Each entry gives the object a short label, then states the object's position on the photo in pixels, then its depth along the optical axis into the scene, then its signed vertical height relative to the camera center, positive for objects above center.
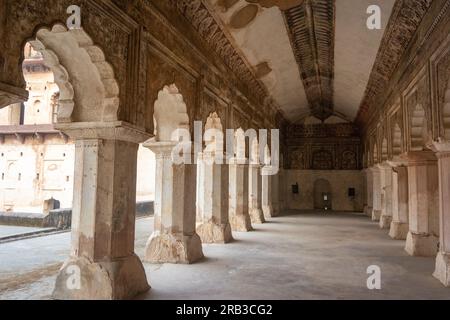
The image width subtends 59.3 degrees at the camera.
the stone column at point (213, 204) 9.75 -0.38
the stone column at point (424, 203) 8.56 -0.29
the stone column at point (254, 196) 14.73 -0.27
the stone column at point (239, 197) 12.34 -0.26
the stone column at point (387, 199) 13.66 -0.33
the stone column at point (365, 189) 20.33 +0.04
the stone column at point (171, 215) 7.31 -0.51
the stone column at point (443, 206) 6.34 -0.27
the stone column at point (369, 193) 18.83 -0.16
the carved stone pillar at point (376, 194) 16.48 -0.18
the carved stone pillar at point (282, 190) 20.78 -0.05
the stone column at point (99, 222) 4.98 -0.44
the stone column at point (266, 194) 17.06 -0.22
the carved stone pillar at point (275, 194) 18.53 -0.24
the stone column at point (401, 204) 11.01 -0.39
